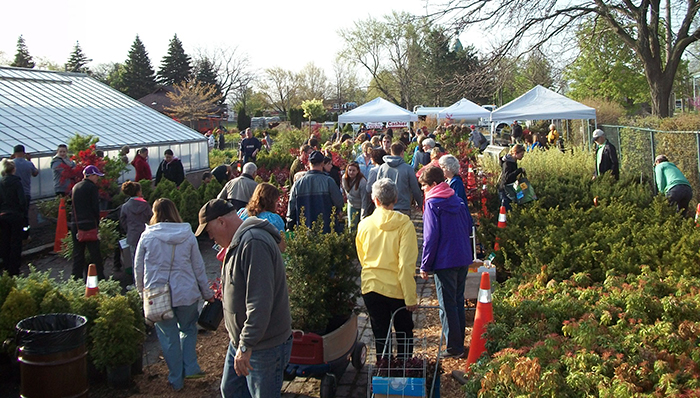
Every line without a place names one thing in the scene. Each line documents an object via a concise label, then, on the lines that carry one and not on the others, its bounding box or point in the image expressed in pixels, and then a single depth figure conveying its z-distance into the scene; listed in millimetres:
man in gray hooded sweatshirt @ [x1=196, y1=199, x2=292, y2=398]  3361
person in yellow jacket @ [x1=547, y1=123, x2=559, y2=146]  21281
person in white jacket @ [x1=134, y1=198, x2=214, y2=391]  5164
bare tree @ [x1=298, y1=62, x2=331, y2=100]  76312
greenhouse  14578
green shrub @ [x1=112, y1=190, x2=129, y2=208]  11234
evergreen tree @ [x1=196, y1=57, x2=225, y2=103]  70312
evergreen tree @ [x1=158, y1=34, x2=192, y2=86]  68438
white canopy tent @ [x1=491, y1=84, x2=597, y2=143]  16406
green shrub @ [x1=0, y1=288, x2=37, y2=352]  5227
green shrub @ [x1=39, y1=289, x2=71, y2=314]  5273
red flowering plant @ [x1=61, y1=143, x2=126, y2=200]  10953
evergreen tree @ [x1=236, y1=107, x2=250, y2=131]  58781
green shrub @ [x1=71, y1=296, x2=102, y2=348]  5368
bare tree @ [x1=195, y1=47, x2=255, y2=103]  75000
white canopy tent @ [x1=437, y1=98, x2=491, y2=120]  26652
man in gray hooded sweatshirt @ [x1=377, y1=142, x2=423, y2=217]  8484
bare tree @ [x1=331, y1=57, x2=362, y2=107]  72750
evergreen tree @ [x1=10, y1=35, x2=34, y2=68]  68938
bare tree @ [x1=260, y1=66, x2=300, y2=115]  76000
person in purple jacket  5395
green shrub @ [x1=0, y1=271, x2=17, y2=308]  5469
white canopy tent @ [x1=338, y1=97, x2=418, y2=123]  21188
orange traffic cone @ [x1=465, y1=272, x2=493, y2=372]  4906
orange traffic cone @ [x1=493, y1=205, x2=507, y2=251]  8956
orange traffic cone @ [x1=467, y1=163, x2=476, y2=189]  11172
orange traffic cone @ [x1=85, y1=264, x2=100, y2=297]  5883
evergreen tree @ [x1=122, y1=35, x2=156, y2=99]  65988
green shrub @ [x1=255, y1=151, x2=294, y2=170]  18359
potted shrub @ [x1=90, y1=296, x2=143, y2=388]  5215
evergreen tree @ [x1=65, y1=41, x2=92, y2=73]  71738
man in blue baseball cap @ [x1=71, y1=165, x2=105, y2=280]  8344
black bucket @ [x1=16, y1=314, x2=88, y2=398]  4484
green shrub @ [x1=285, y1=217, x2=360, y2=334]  4977
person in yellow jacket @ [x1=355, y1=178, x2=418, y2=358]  4797
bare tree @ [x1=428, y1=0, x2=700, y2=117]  17766
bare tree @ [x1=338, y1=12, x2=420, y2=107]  62312
